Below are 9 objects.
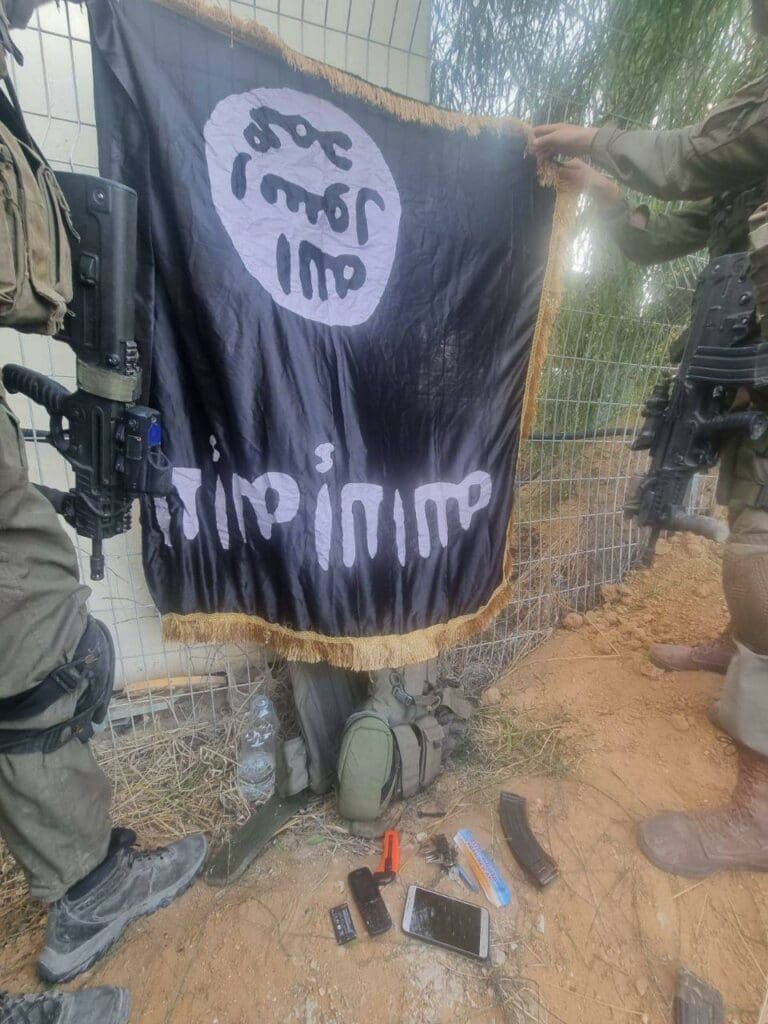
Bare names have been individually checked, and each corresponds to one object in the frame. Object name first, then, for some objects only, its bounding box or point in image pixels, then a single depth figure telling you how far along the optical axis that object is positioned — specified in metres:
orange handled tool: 1.27
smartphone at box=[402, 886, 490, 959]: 1.13
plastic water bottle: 1.58
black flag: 1.12
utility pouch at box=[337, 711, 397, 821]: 1.40
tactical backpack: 1.42
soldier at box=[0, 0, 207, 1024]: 0.90
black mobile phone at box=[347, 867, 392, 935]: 1.16
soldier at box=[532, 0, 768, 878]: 1.30
